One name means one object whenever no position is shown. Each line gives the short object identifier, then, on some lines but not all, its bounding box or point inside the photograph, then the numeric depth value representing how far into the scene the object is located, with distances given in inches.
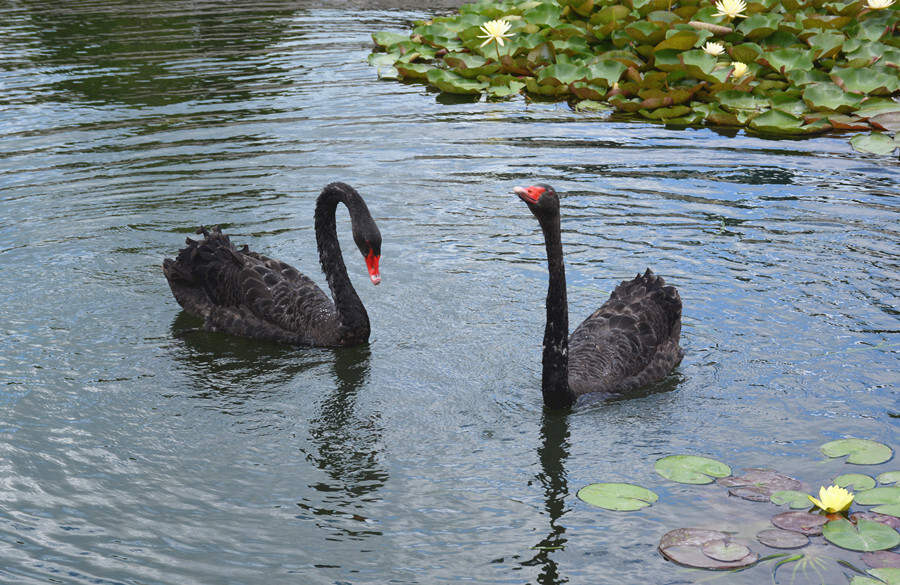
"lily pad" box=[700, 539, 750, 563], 173.6
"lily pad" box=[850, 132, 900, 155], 401.1
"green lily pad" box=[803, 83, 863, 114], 436.5
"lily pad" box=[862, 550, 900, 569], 170.4
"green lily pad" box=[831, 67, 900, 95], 438.0
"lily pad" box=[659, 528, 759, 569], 173.0
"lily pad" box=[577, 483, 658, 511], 191.7
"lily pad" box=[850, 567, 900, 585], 166.4
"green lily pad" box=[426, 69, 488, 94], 519.6
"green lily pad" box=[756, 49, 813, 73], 455.8
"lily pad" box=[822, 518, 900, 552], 175.8
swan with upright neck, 213.3
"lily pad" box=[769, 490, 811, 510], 188.5
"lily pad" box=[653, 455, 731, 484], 199.3
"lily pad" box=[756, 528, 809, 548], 177.3
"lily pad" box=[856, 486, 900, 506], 187.8
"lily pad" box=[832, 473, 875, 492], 194.1
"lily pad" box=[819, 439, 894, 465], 204.1
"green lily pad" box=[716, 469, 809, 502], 193.0
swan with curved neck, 264.4
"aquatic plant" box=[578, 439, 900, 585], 173.6
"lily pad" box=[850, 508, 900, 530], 181.9
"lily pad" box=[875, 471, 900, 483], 196.1
